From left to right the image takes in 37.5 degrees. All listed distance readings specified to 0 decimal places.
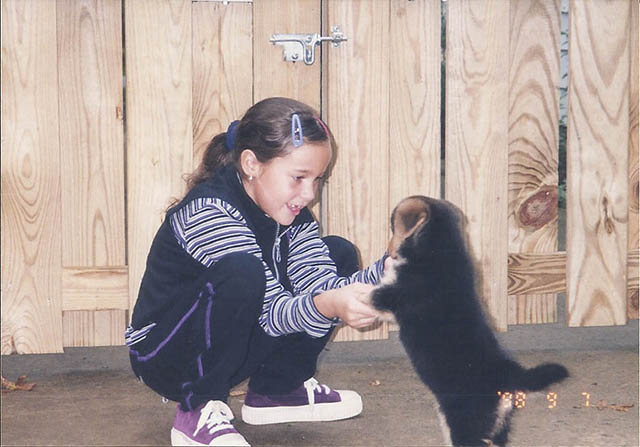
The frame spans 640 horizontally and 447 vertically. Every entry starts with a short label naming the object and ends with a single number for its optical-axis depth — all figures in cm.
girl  280
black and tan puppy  269
